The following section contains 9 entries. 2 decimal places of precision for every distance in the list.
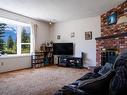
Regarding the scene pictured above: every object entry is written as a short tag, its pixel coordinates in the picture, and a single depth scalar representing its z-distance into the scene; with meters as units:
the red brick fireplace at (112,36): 2.76
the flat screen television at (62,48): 4.37
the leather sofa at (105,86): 0.80
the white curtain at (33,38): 4.22
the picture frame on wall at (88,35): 4.02
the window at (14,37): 3.71
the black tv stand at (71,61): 4.15
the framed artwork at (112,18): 3.15
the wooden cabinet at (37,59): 4.17
